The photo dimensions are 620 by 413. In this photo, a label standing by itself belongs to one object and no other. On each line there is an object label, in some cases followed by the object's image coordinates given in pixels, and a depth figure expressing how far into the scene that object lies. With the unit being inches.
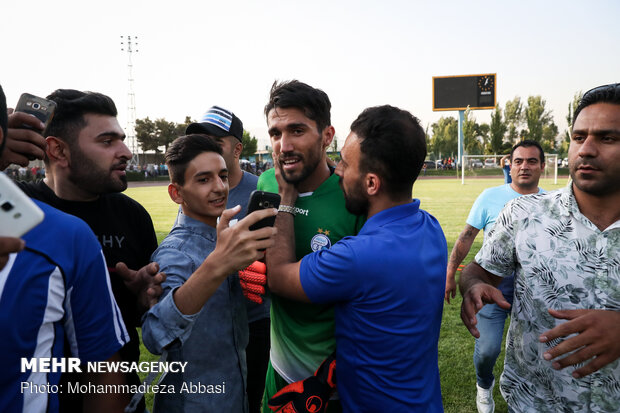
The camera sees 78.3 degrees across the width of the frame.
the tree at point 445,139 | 2748.5
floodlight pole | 2213.3
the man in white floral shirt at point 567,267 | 69.7
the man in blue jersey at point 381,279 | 65.9
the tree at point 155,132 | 2460.6
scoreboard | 1529.3
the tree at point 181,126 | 2524.1
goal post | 1355.3
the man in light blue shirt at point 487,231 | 143.3
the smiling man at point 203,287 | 61.8
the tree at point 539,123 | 2161.7
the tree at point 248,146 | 2815.0
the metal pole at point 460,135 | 1622.2
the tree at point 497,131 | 2014.0
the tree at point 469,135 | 2079.7
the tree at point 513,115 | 2221.9
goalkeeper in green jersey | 83.4
